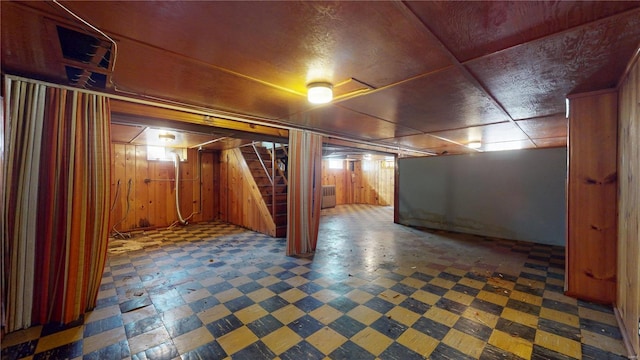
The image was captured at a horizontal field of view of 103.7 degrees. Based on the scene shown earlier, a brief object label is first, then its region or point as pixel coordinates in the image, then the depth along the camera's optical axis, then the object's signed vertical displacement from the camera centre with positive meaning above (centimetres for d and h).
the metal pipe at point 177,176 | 611 +5
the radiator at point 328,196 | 925 -66
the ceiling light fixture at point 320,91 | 200 +70
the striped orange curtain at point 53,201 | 179 -18
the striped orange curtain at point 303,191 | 371 -19
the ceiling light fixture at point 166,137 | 453 +75
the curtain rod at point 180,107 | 190 +75
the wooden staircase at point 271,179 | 493 -2
